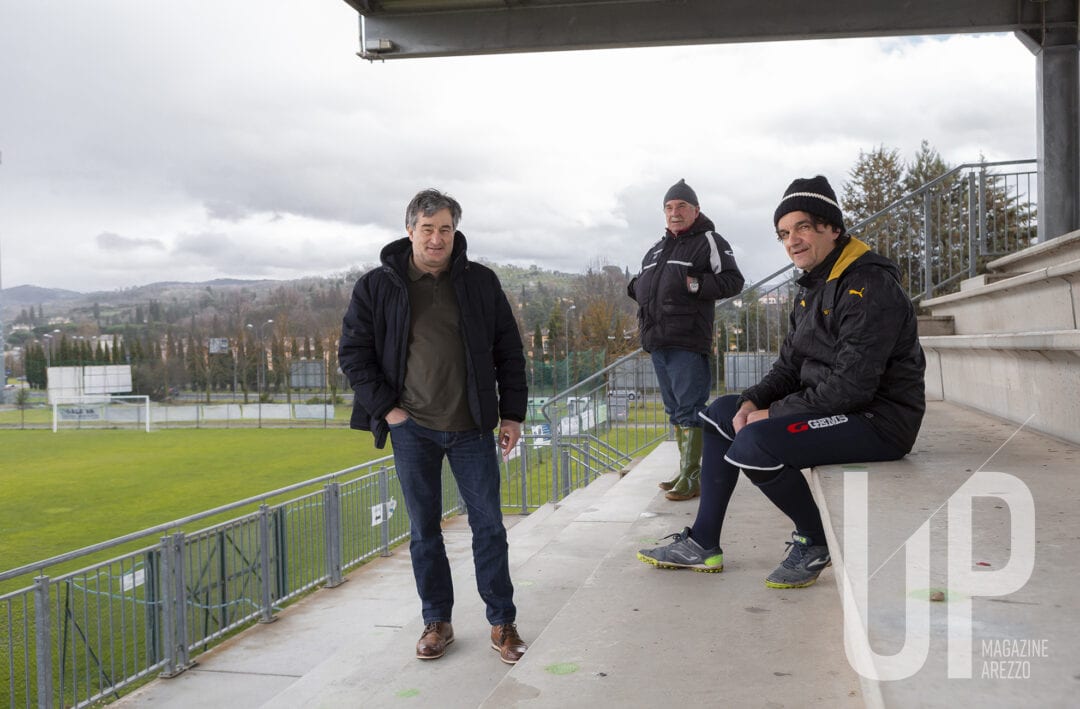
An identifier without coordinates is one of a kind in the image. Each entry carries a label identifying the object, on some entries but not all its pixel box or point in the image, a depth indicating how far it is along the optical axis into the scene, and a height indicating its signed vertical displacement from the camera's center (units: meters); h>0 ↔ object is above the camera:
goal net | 88.12 -5.85
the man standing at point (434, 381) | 2.86 -0.10
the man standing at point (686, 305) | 4.21 +0.21
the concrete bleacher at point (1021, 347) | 3.04 -0.03
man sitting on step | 2.39 -0.15
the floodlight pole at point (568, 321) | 85.75 +2.91
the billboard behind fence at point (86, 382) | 101.06 -2.76
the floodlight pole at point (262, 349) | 101.56 +0.83
